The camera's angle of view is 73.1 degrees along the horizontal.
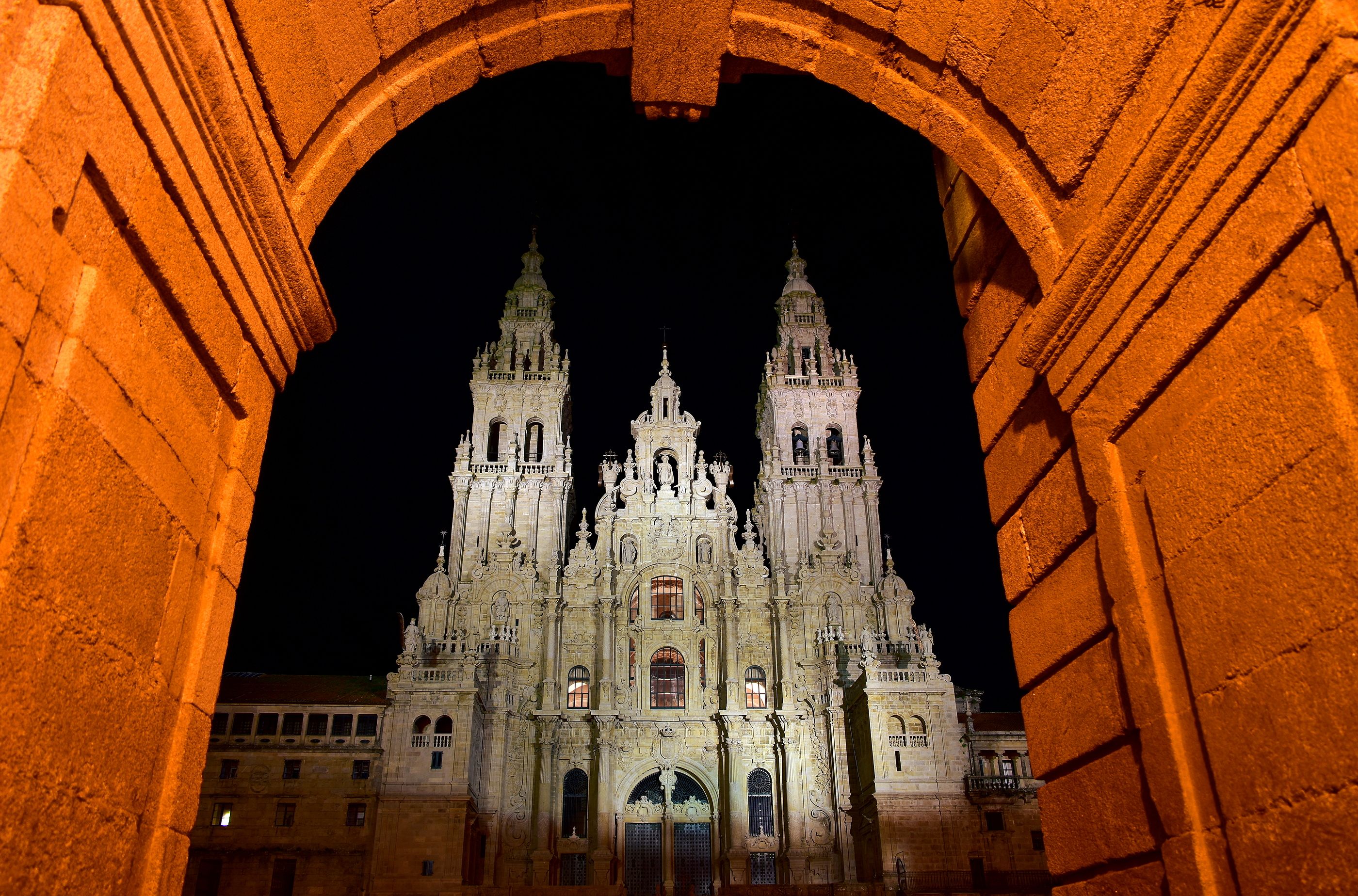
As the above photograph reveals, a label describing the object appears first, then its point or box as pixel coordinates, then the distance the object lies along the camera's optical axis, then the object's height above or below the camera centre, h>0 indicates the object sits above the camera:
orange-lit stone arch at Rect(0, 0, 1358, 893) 2.94 +2.07
